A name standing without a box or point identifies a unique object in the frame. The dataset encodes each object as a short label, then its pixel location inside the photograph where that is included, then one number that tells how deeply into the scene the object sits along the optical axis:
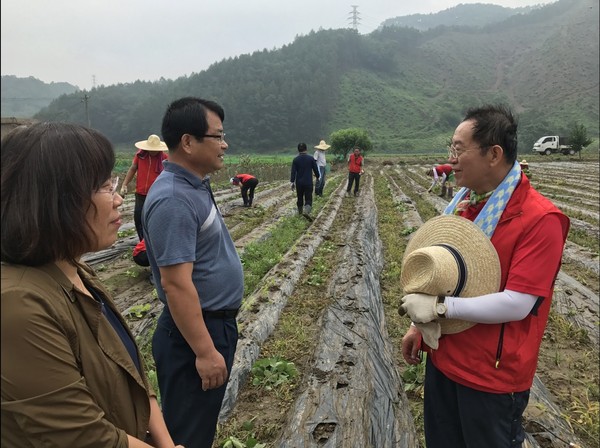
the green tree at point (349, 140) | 48.12
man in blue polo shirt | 1.77
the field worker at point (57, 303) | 0.91
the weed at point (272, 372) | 3.60
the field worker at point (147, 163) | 5.74
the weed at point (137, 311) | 4.79
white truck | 38.38
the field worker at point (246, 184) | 12.30
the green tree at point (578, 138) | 34.28
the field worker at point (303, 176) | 10.31
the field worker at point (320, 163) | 13.50
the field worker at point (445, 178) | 13.65
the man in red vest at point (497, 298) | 1.74
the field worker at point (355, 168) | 14.67
